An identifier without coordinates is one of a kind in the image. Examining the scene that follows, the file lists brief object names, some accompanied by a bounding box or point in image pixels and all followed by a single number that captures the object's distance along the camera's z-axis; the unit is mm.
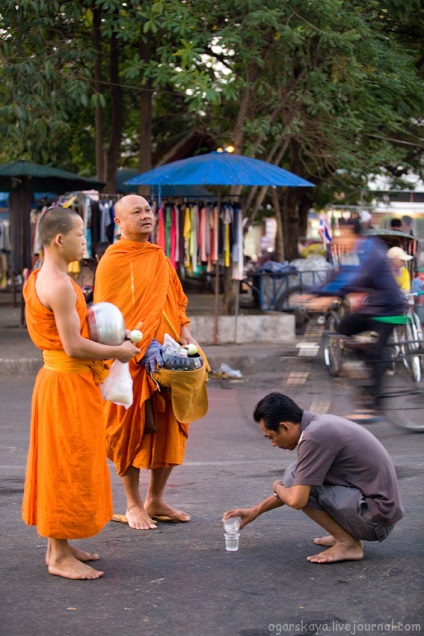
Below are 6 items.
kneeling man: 4297
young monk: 4191
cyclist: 7180
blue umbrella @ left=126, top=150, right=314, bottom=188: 11133
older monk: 5121
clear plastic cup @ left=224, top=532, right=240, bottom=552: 4574
